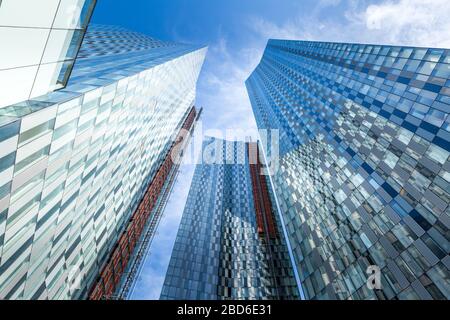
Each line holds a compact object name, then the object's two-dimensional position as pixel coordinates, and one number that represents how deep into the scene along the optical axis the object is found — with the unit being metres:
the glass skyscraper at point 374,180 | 23.05
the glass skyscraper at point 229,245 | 63.38
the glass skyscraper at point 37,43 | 11.53
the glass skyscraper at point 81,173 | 15.59
